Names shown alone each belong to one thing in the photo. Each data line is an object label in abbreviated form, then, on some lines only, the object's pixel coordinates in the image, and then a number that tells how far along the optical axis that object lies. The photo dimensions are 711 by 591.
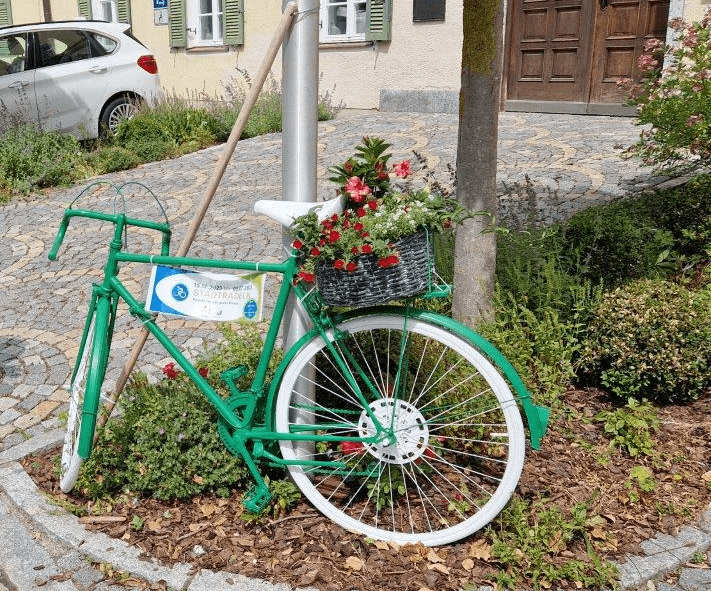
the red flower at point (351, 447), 2.88
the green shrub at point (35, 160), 8.86
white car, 10.21
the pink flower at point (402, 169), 2.70
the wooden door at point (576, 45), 10.27
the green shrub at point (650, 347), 3.54
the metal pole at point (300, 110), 2.82
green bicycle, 2.70
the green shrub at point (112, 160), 9.50
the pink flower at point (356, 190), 2.65
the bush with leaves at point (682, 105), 5.01
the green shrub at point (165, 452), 3.00
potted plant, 2.51
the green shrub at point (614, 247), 4.22
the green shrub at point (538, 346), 3.61
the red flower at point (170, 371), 3.22
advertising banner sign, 2.82
